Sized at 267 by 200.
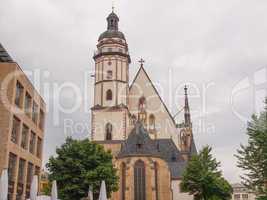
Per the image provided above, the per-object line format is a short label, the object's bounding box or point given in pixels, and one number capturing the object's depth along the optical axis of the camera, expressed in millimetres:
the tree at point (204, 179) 44688
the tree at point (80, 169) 35219
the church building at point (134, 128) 53031
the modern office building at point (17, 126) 29734
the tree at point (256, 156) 29062
